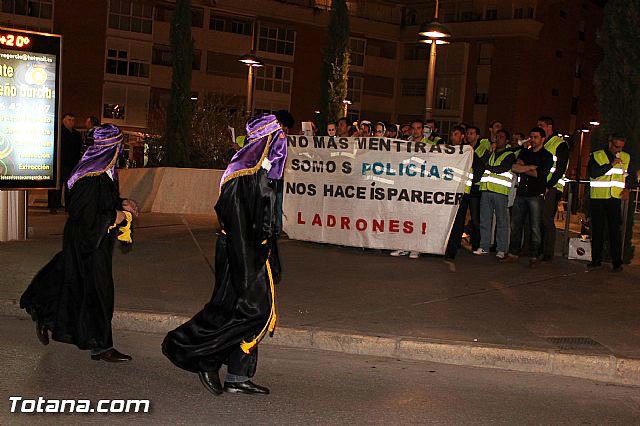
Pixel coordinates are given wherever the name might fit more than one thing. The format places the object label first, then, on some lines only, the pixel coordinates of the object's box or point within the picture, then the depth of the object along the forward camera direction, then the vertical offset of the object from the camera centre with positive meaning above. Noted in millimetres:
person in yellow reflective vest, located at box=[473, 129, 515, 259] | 13266 -835
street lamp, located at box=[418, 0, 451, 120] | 16438 +1747
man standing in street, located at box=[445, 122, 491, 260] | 13516 -612
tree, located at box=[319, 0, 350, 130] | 21547 +1361
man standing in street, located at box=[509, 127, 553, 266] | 12766 -781
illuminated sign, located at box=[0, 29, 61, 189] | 12688 -103
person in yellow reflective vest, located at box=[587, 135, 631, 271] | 12562 -723
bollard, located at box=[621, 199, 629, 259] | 13215 -1098
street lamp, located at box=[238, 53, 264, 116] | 28350 +1743
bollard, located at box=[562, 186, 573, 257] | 13969 -1581
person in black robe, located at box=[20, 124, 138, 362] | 7102 -1279
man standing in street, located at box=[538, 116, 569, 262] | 12898 -662
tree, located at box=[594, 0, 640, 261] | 13719 +994
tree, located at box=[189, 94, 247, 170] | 22172 -594
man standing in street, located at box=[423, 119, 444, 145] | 14388 -110
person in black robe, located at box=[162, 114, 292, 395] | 6223 -1236
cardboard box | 13641 -1680
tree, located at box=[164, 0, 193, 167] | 21875 +541
